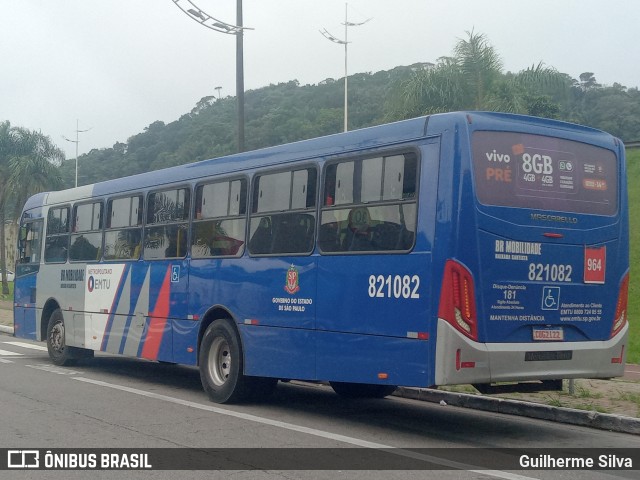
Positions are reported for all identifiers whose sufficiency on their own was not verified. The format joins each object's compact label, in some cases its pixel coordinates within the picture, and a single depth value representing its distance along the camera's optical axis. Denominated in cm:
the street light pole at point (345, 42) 3797
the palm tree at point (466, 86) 2650
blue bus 873
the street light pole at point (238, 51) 1815
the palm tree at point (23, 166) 4316
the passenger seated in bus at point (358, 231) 957
